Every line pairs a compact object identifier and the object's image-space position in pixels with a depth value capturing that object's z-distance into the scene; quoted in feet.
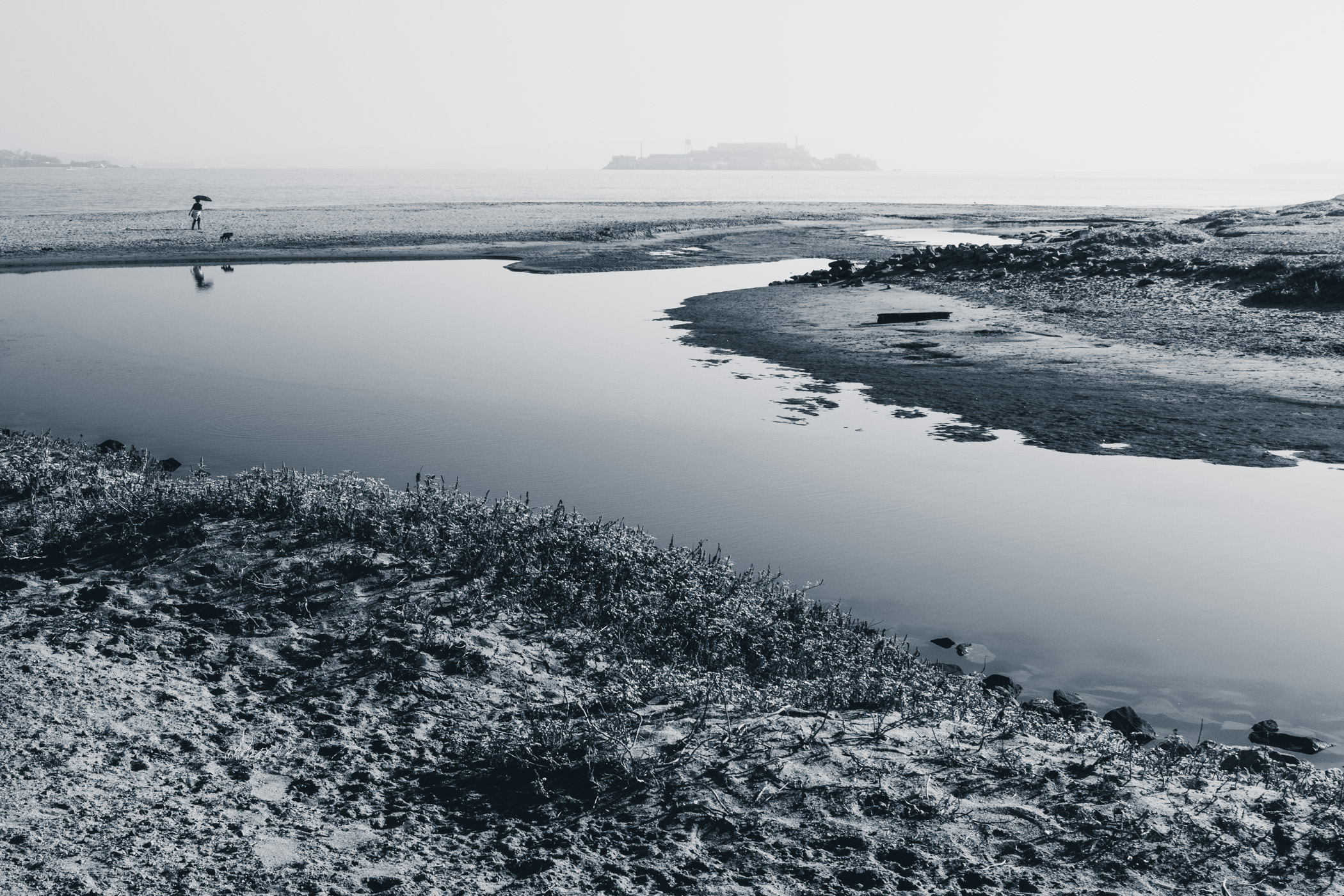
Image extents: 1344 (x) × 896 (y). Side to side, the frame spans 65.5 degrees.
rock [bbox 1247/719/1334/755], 21.16
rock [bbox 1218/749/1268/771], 19.38
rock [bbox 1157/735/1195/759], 19.24
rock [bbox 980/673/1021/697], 23.26
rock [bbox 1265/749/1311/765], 20.26
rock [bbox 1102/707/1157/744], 21.18
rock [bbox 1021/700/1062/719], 21.91
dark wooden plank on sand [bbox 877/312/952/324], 74.02
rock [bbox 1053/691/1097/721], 21.93
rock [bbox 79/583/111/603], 23.30
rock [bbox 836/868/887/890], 14.67
